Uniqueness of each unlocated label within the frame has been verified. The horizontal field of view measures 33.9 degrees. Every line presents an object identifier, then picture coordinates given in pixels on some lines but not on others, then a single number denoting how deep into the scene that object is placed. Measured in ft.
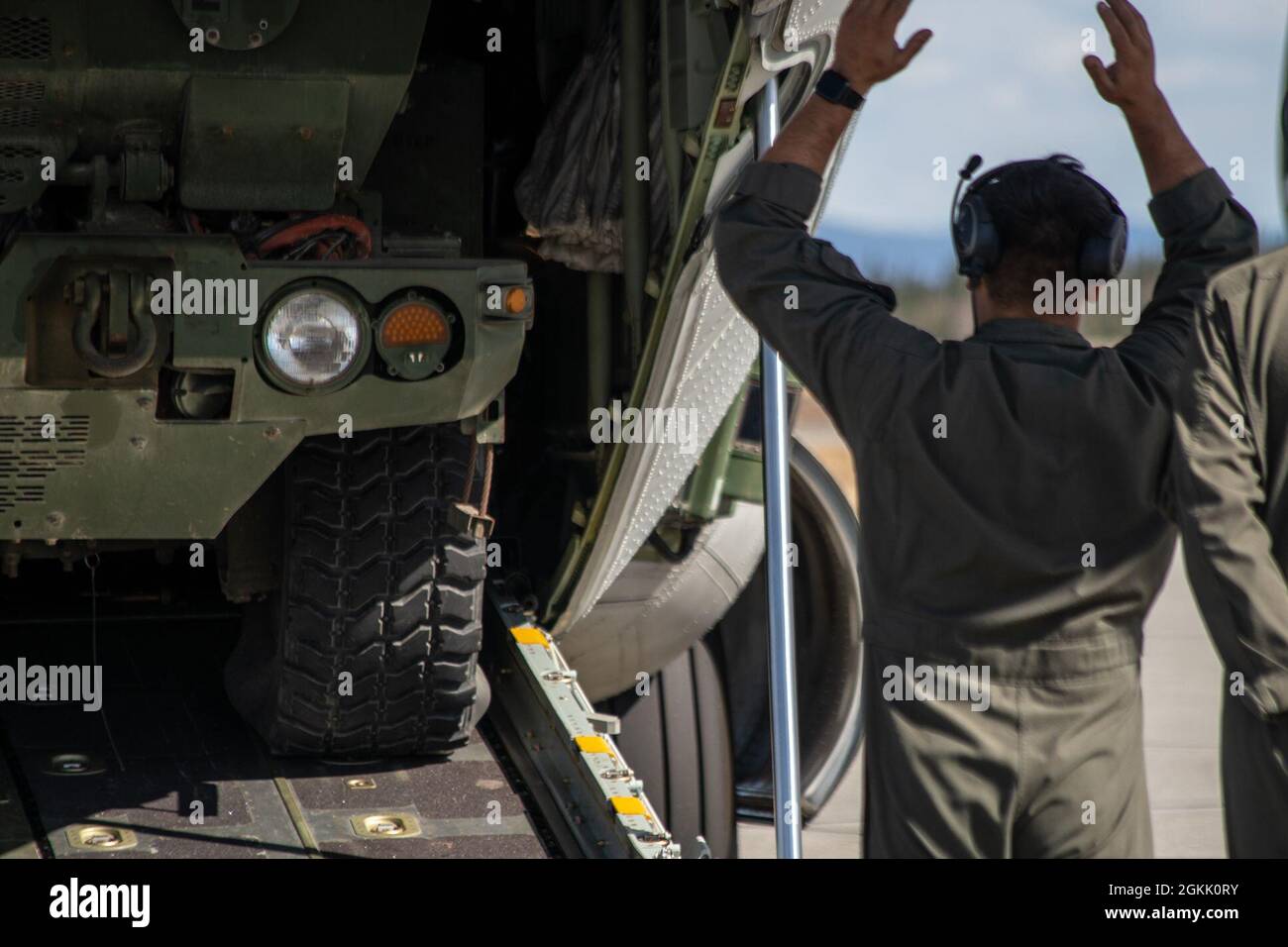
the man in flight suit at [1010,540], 10.21
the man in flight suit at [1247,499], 9.36
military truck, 13.99
